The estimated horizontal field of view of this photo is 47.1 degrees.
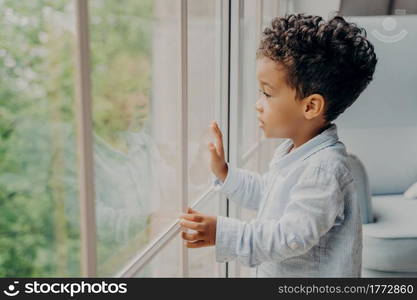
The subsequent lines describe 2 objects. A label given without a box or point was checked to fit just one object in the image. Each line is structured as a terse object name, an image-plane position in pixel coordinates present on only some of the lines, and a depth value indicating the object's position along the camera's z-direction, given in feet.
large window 1.92
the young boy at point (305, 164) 2.81
